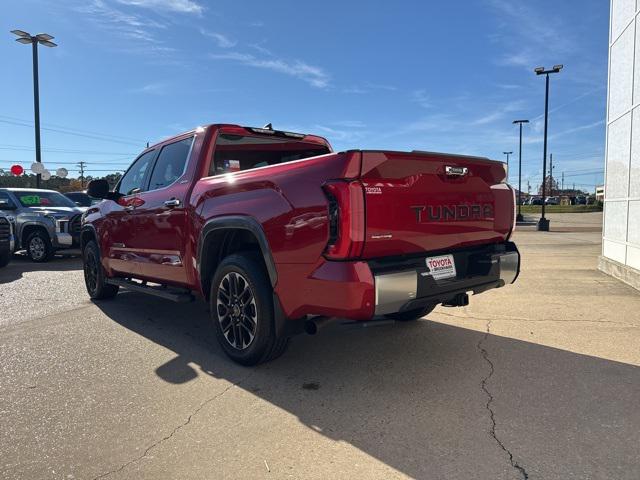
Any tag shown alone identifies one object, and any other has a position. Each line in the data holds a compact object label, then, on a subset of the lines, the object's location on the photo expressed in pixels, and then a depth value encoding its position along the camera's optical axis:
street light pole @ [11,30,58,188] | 17.97
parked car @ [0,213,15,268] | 9.98
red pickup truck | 3.08
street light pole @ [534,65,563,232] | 23.04
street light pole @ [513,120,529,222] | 33.28
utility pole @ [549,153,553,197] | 106.44
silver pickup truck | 11.09
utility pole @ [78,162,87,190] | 91.81
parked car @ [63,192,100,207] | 17.12
